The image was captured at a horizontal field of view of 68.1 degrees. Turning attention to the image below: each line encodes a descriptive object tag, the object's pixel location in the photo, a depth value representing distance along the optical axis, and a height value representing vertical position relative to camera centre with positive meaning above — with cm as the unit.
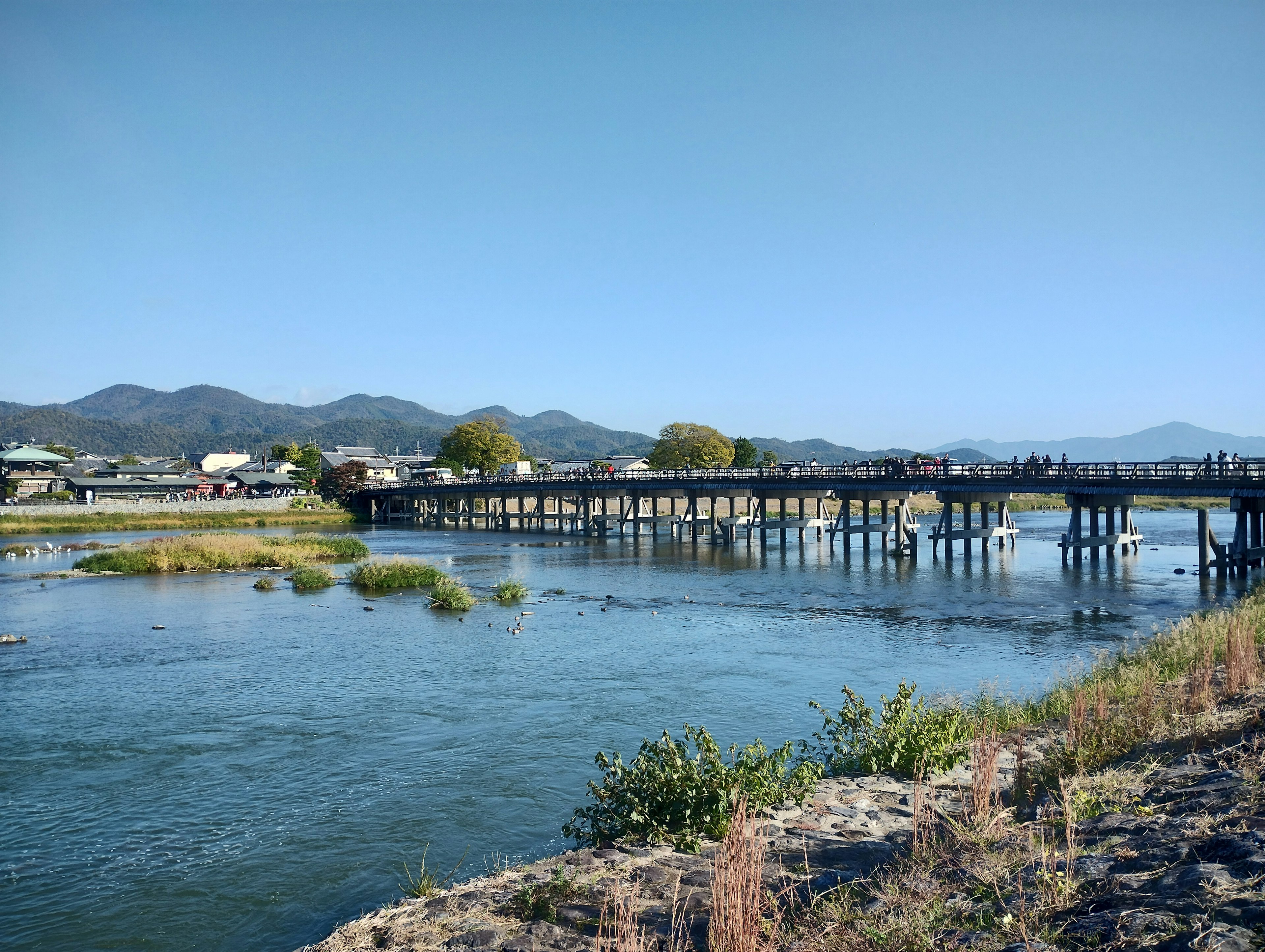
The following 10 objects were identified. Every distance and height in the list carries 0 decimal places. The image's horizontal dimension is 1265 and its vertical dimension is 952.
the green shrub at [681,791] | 1062 -383
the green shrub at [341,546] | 5166 -436
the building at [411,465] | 14325 +63
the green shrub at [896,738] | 1291 -391
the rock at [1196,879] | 662 -302
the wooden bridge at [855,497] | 3903 -219
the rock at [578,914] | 846 -410
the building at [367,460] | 13512 +138
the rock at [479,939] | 809 -413
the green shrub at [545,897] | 865 -409
